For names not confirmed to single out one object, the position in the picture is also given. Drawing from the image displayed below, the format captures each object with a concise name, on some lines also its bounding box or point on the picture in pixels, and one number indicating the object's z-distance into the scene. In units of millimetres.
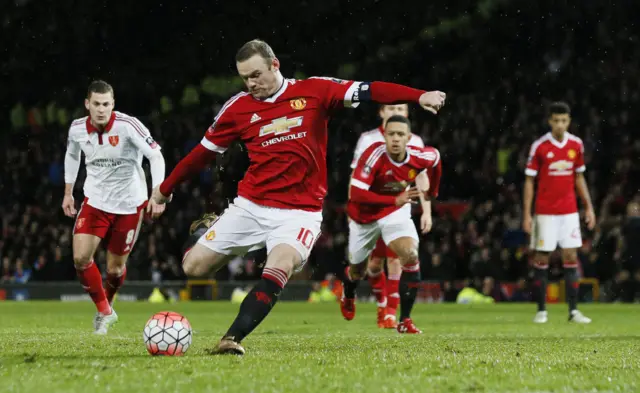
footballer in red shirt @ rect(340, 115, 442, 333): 21156
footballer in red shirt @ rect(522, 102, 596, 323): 26484
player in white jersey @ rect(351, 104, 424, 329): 22328
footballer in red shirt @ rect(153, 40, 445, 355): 13758
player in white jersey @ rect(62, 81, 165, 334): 19906
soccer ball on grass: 12977
